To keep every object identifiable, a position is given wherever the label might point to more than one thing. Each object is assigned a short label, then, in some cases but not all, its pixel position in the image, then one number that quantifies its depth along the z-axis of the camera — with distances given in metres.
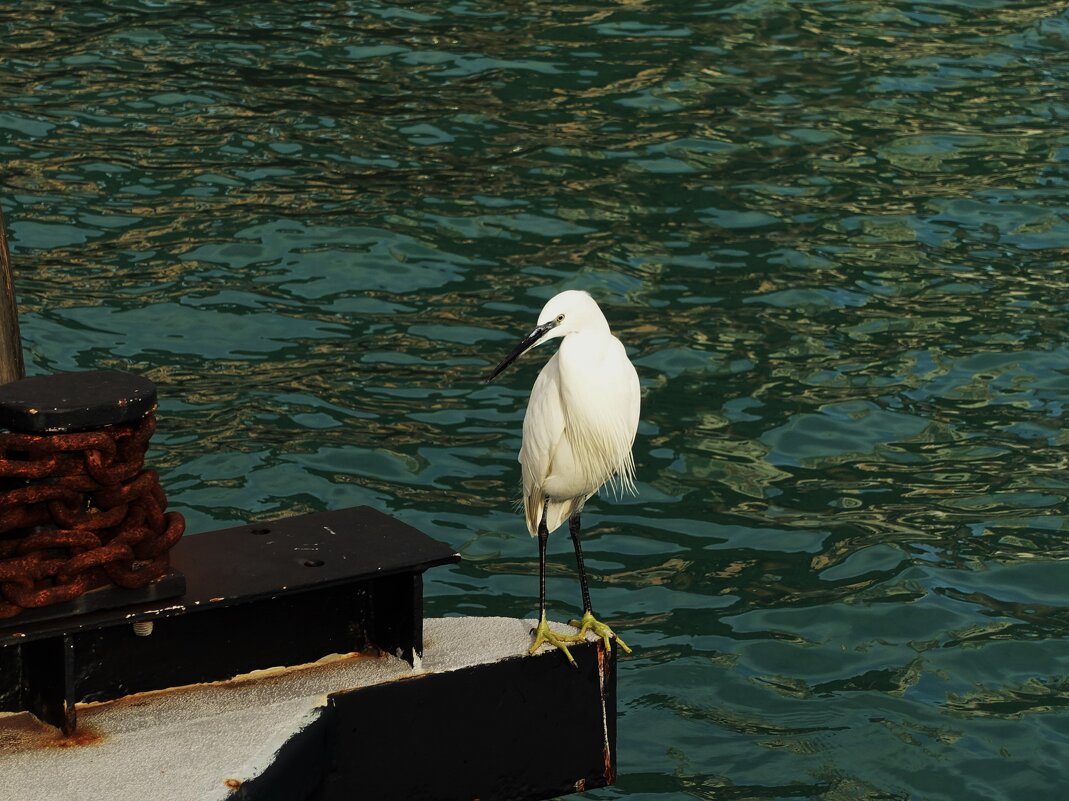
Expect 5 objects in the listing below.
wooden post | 10.71
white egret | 11.12
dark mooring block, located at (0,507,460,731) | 9.45
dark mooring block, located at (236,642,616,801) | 9.95
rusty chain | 8.99
